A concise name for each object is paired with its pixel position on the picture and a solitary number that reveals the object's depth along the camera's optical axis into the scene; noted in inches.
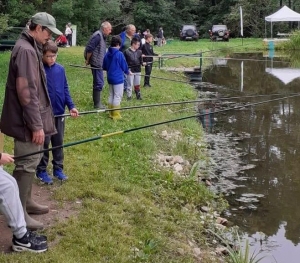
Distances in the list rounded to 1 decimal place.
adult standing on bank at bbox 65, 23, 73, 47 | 1152.1
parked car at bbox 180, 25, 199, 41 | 1571.1
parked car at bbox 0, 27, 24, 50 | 981.4
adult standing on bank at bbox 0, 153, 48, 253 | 145.9
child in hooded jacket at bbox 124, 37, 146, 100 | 422.3
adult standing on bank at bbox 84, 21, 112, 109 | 354.9
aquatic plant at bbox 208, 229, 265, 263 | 187.2
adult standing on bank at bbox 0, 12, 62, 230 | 158.6
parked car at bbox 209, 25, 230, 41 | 1571.1
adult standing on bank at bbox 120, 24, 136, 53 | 421.4
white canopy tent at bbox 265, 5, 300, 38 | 1342.0
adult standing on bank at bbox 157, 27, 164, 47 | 1338.1
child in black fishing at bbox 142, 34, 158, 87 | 526.5
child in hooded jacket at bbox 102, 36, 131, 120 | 346.6
